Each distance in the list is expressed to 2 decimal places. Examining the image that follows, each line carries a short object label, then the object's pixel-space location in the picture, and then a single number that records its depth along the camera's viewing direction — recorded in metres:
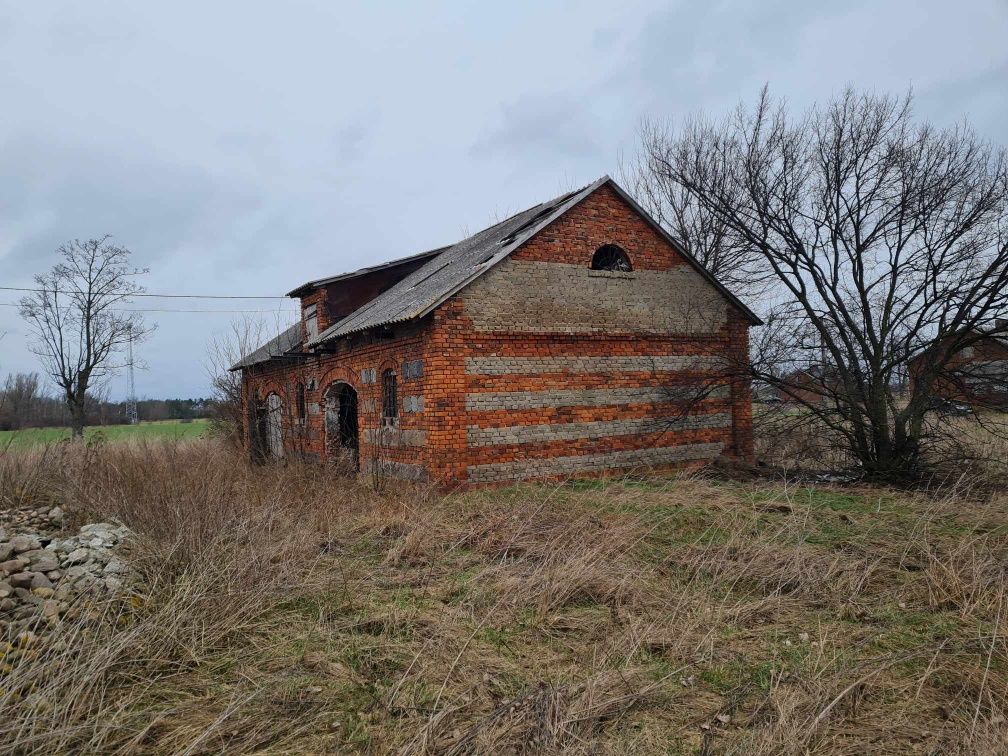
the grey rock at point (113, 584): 5.14
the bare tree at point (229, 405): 16.41
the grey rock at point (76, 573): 5.29
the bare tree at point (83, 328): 26.05
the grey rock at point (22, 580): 5.04
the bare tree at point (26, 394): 41.28
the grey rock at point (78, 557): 5.65
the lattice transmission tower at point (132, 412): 48.47
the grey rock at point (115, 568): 5.43
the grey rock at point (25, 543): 5.61
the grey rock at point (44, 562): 5.40
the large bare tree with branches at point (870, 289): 11.27
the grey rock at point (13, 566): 5.14
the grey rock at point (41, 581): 5.12
